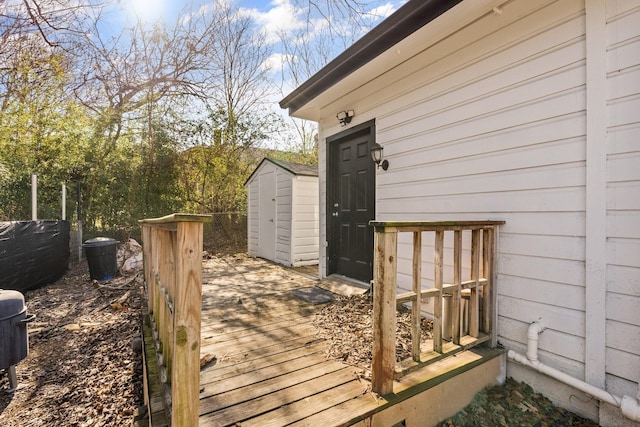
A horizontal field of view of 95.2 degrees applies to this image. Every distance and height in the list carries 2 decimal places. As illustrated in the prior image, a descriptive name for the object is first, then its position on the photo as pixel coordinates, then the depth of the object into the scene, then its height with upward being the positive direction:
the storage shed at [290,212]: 5.67 -0.05
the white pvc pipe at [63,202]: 5.69 +0.13
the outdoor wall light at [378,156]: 3.18 +0.60
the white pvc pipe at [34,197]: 4.80 +0.18
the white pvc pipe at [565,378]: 1.48 -0.99
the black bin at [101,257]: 4.92 -0.83
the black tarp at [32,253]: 3.86 -0.66
